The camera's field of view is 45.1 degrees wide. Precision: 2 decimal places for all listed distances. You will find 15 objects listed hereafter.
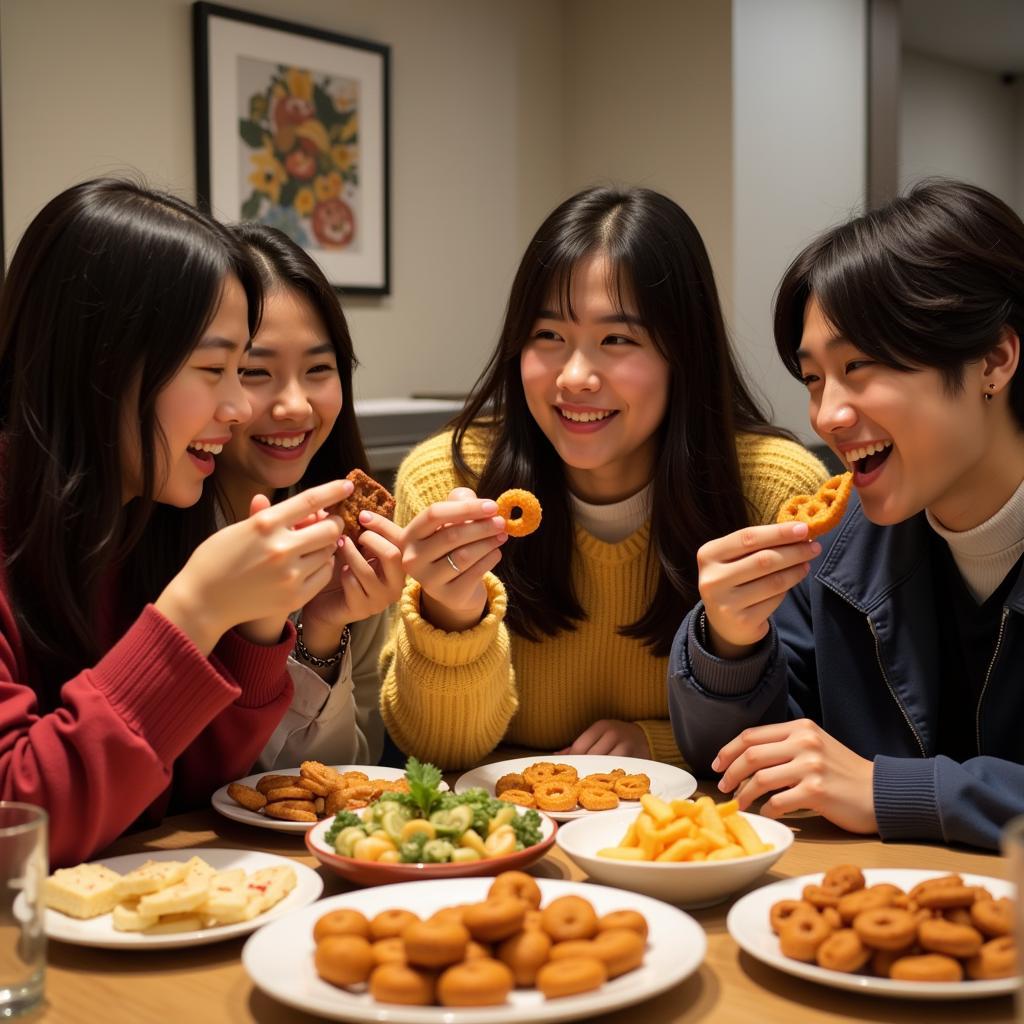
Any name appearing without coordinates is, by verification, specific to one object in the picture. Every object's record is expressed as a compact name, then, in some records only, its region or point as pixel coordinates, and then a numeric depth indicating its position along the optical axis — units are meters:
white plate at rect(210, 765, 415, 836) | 1.47
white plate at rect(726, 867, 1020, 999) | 0.99
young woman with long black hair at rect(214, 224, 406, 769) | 1.91
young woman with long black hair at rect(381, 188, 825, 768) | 2.25
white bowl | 1.20
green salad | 1.27
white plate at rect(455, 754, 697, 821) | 1.63
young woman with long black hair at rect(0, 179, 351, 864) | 1.33
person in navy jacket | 1.71
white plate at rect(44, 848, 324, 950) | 1.13
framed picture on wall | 3.83
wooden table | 1.03
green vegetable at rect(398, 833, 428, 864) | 1.27
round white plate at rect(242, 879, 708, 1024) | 0.96
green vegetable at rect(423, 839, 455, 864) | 1.26
